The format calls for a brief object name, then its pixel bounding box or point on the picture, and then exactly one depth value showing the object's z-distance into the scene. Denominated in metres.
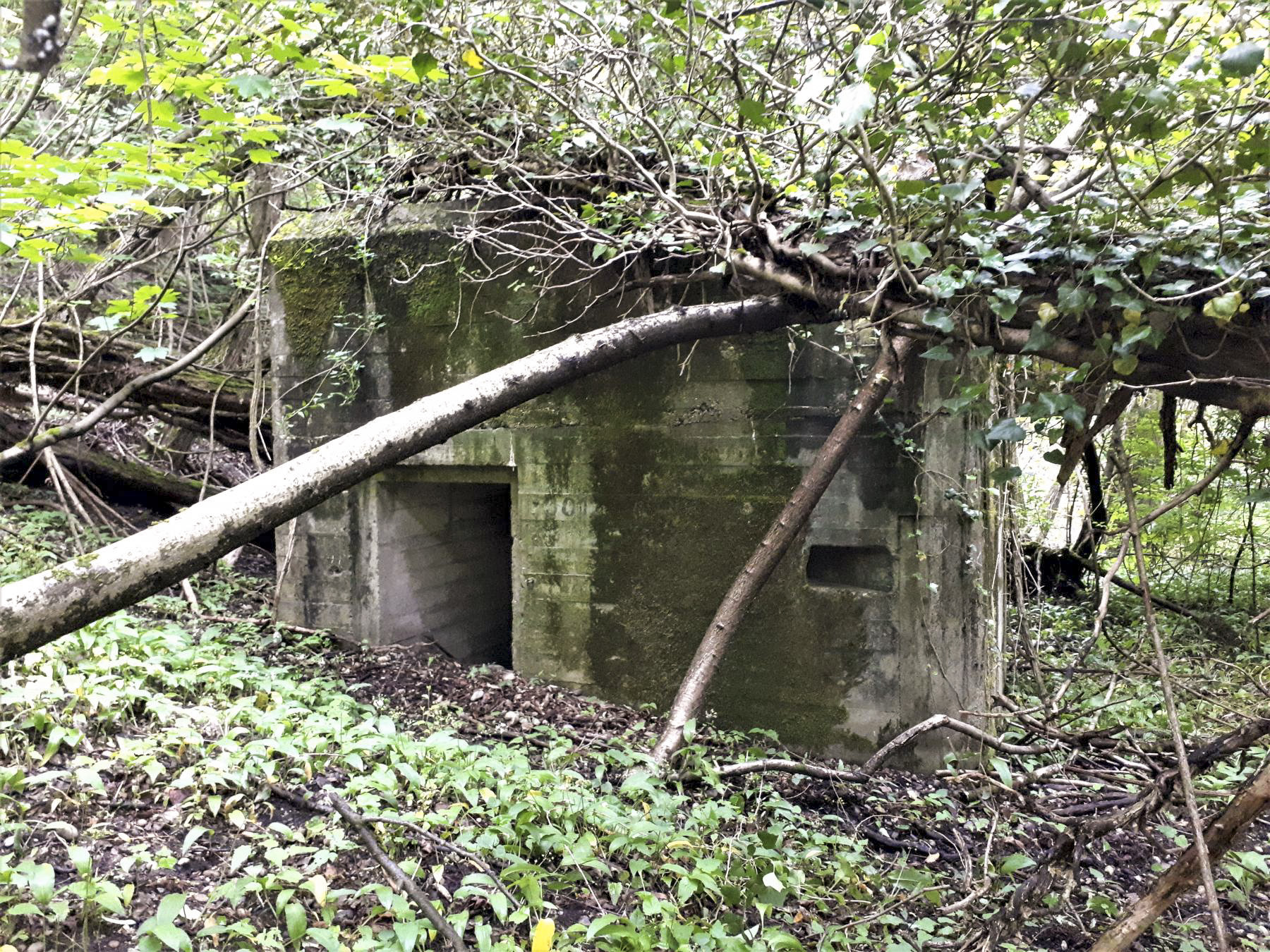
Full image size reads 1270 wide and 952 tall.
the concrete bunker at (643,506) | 4.04
